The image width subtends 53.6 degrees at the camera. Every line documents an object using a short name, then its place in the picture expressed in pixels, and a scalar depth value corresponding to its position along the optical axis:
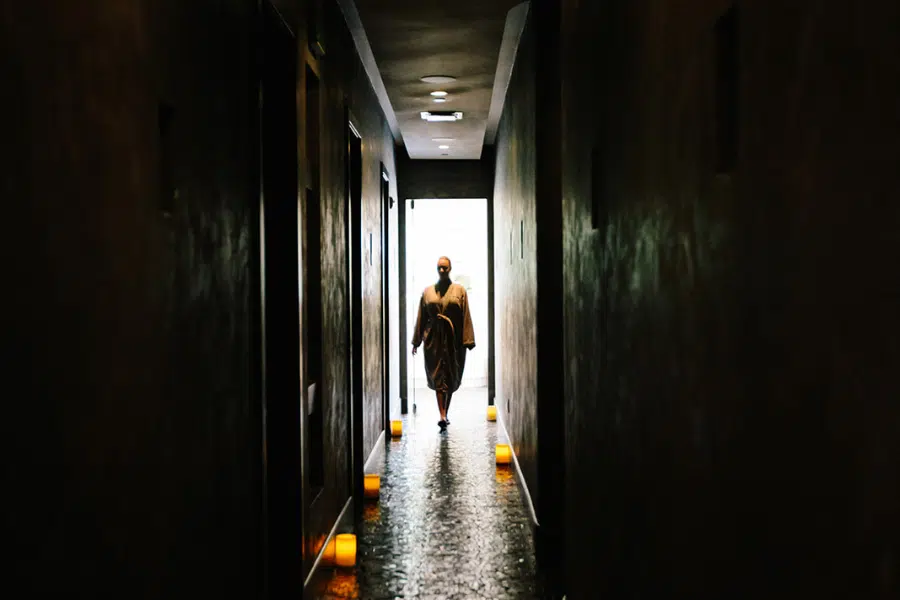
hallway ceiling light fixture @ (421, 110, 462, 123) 7.88
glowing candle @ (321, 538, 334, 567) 4.13
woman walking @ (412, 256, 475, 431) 8.62
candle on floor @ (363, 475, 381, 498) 5.68
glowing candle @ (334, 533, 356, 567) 4.31
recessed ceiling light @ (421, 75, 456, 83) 6.50
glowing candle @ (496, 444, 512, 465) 6.68
